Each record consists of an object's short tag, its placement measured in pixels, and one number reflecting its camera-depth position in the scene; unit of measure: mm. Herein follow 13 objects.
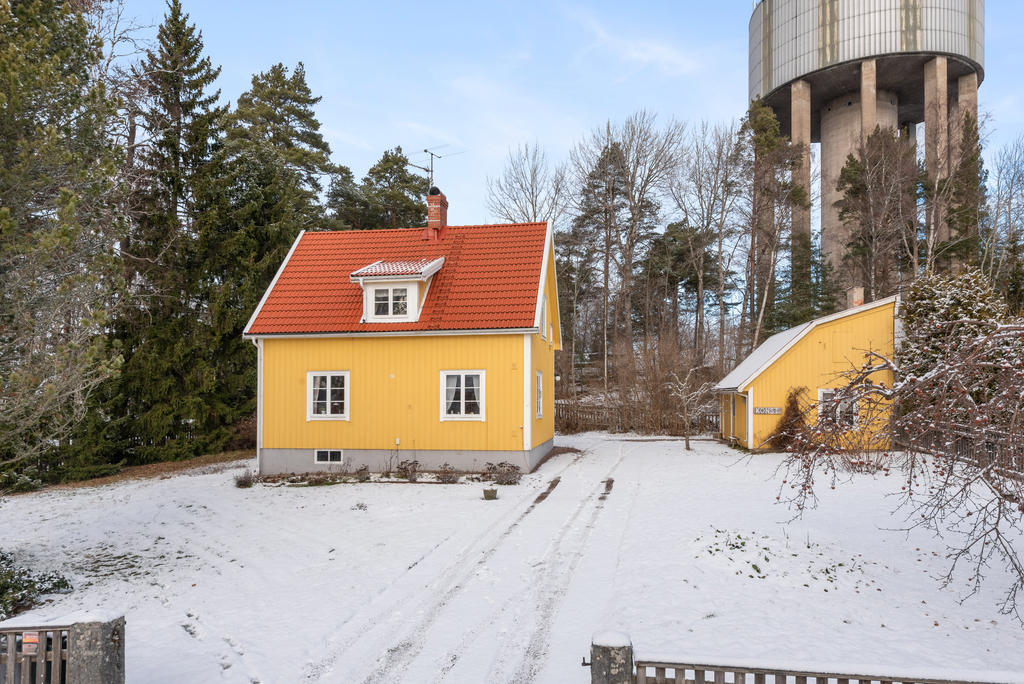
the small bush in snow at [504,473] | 15016
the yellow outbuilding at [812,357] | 19859
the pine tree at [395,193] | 35406
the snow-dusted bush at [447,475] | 15172
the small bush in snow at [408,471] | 15531
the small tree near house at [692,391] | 22188
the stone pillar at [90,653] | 4547
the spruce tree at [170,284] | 21109
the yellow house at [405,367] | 16391
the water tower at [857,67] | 33656
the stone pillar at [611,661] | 3646
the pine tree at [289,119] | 33750
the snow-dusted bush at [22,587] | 7238
